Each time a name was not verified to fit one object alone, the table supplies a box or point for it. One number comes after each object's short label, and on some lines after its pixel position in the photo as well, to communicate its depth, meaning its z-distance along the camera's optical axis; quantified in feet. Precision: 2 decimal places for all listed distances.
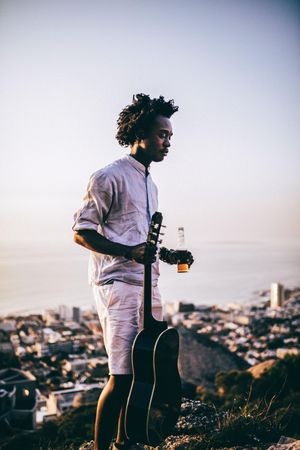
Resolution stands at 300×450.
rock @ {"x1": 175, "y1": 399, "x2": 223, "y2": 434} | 11.27
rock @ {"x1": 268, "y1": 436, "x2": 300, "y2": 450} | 9.06
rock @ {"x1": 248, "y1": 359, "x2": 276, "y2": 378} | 34.65
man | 7.75
